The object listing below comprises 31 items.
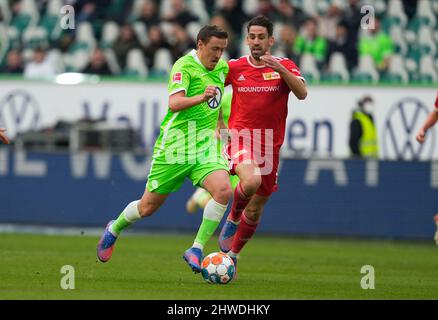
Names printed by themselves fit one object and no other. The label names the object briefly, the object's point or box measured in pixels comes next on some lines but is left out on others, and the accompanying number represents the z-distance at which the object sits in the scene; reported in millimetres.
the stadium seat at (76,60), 23281
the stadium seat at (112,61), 23111
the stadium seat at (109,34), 23547
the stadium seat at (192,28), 23078
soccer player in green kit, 11312
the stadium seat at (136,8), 23984
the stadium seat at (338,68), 21938
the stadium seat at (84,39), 23609
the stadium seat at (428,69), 21453
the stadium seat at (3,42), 23781
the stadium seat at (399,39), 22016
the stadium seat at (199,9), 23405
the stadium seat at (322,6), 23000
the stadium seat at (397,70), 21641
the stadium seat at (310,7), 23031
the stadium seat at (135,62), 23047
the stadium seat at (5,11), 24547
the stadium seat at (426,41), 21719
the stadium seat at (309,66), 22031
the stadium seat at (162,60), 22875
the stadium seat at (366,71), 21781
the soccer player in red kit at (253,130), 11945
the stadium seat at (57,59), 23438
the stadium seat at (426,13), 22062
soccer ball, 10805
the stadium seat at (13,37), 24016
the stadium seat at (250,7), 23261
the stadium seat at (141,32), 23328
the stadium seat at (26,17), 24359
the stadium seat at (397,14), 22422
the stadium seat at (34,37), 23906
